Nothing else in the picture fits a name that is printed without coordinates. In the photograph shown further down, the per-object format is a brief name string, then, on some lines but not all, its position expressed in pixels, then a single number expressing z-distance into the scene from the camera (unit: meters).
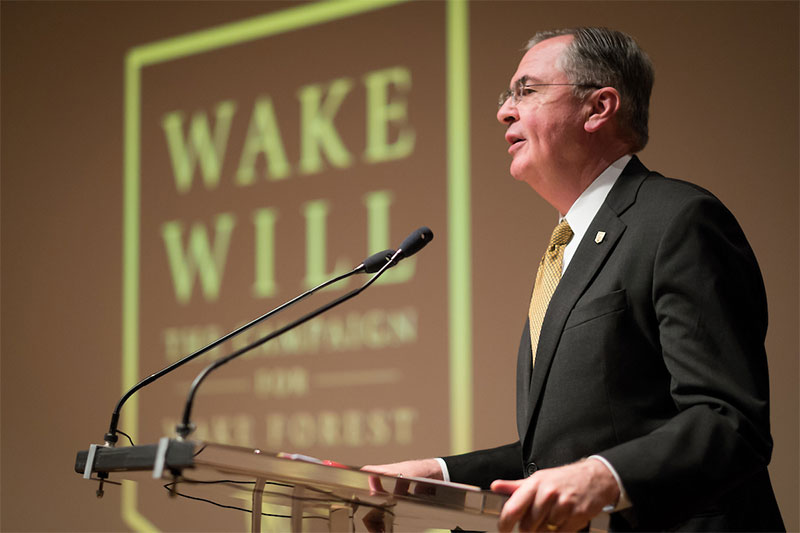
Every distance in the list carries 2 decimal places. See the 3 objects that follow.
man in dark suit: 3.12
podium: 3.06
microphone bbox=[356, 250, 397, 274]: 3.43
